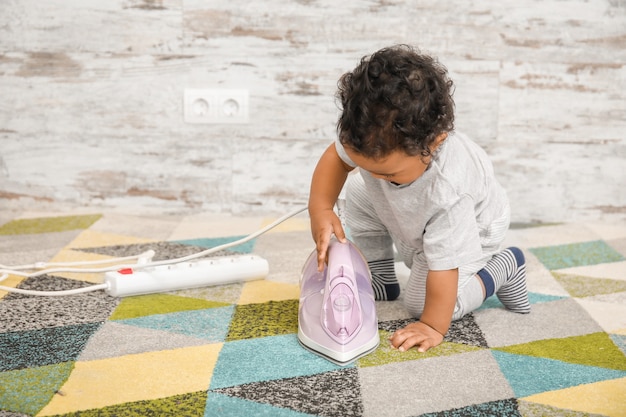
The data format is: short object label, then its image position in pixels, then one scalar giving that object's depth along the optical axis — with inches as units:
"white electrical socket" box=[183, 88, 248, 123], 64.0
